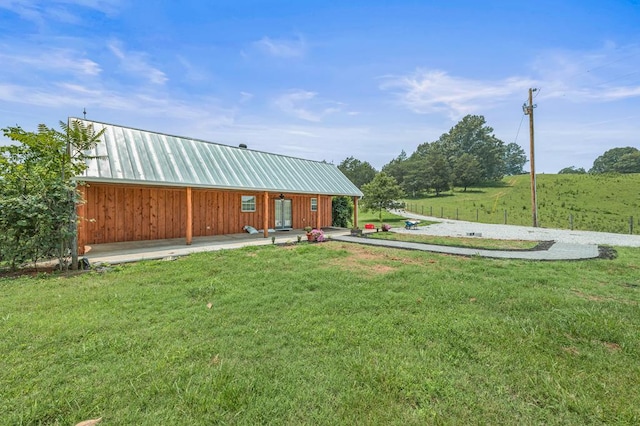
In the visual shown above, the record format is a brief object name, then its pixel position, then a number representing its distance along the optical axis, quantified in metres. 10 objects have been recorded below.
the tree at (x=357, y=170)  60.09
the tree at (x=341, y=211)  17.86
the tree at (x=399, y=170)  56.57
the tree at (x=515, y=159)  86.38
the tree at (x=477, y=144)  57.53
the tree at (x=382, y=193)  22.28
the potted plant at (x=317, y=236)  10.23
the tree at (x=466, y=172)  48.56
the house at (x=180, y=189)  9.27
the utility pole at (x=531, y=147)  17.47
